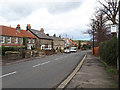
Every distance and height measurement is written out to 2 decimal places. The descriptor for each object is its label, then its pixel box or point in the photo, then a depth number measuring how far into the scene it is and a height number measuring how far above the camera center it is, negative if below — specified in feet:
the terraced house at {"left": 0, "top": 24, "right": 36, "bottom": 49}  100.79 +7.80
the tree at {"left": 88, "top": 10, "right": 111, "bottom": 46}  98.63 +11.22
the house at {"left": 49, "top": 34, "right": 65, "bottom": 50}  208.33 +3.39
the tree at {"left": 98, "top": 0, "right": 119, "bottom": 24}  72.59 +21.72
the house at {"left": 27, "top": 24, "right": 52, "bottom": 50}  155.62 +8.66
